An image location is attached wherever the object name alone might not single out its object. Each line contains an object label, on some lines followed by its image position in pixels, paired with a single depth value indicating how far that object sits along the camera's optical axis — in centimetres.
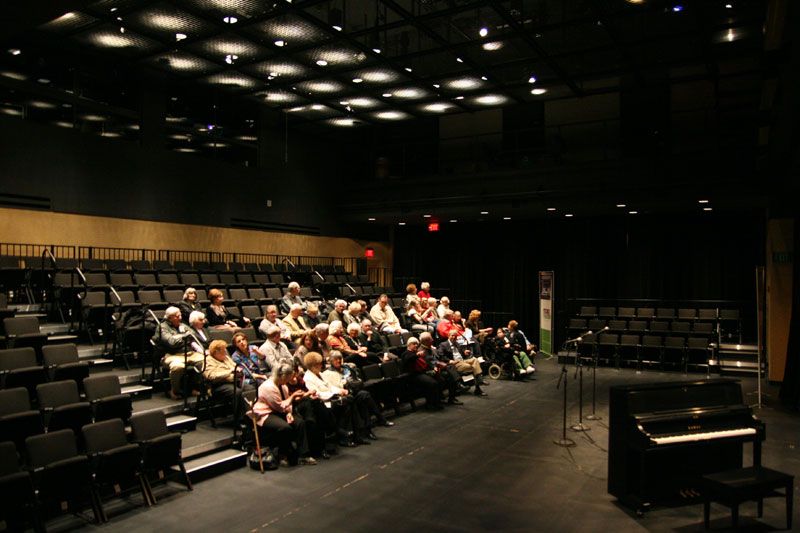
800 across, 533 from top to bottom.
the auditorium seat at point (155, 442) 492
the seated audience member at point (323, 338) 738
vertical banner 1366
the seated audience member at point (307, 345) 709
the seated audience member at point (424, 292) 1337
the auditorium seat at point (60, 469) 425
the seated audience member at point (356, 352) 842
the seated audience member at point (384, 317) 1067
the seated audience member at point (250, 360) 664
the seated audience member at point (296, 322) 863
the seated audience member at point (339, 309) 991
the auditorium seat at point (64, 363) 559
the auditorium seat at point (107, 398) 520
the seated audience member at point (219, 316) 834
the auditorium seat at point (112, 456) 460
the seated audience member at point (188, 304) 793
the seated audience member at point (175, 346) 658
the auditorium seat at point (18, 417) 457
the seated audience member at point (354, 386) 686
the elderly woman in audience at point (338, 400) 649
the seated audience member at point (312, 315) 926
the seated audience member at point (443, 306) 1195
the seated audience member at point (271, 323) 812
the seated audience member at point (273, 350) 707
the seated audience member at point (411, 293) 1235
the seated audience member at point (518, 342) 1106
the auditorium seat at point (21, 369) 528
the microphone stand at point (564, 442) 655
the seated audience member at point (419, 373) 842
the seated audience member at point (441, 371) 880
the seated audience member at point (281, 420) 584
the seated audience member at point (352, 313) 996
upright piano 468
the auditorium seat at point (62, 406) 486
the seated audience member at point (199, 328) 725
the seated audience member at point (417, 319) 1126
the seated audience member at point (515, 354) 1084
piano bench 414
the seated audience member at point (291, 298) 989
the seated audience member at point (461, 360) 958
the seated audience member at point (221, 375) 635
